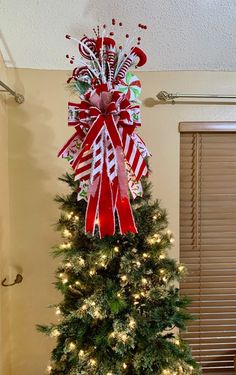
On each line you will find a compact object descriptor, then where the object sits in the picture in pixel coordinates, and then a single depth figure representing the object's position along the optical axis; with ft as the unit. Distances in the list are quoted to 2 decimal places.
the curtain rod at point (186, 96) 5.15
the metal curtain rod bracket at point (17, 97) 4.91
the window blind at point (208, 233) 5.57
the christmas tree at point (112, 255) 3.33
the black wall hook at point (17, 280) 5.12
